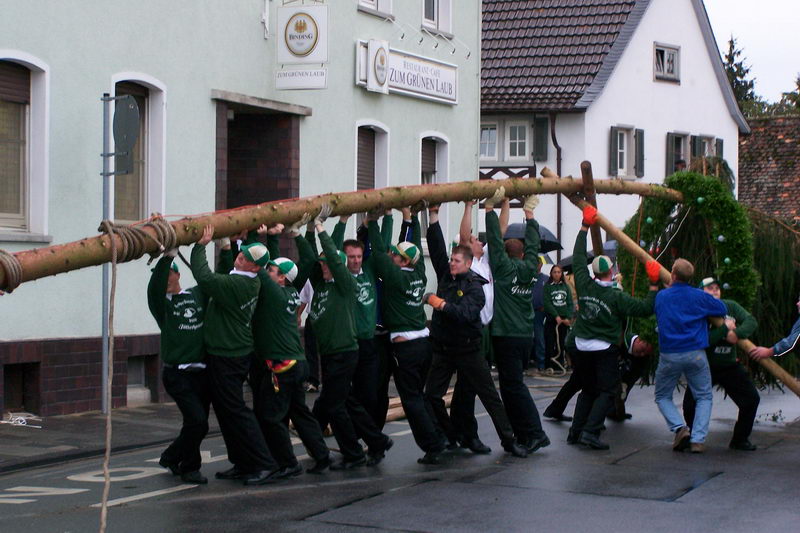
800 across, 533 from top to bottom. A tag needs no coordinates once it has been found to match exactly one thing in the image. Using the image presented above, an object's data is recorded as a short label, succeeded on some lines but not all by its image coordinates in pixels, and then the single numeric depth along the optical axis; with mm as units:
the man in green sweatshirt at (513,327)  11734
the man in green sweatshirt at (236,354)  9773
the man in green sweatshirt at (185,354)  9930
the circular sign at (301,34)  16750
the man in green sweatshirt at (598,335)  12016
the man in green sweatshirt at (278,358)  10156
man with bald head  11797
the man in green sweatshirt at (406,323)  11086
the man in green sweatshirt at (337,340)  10570
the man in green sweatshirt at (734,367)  11984
